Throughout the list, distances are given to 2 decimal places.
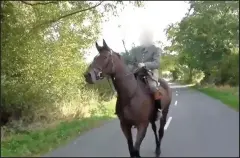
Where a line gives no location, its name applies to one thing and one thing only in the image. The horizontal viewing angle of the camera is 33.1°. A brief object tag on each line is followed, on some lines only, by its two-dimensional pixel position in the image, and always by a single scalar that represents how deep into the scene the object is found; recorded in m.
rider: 7.78
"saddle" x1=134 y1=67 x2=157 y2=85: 7.59
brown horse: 6.81
